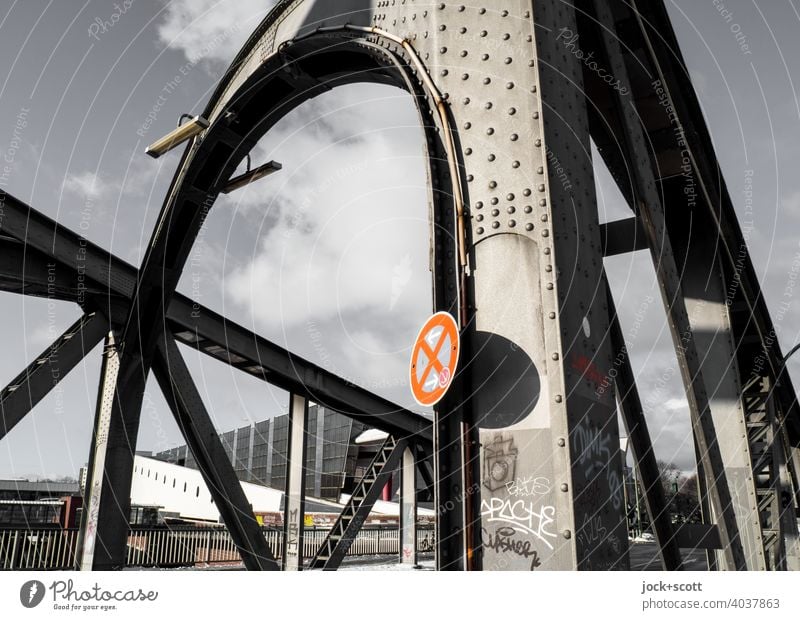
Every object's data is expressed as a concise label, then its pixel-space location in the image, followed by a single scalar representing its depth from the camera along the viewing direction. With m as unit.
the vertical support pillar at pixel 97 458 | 9.99
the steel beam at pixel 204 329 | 9.16
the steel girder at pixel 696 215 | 7.90
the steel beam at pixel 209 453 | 10.54
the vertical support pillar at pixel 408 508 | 20.41
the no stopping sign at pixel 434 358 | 4.00
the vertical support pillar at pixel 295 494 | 13.88
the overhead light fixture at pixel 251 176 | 9.32
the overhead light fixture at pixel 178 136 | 7.87
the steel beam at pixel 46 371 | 8.72
